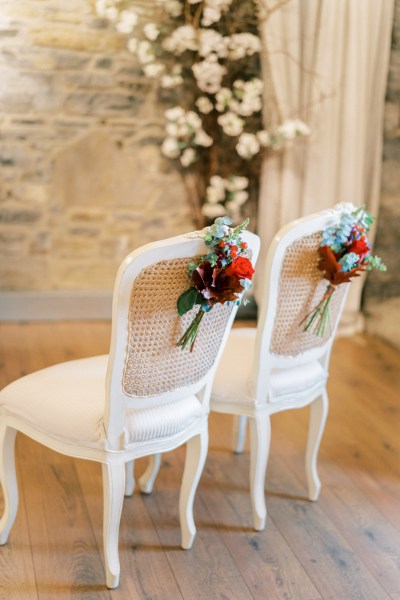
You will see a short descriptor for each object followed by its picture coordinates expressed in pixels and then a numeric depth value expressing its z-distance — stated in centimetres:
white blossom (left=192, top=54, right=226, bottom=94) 452
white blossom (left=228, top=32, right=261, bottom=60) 450
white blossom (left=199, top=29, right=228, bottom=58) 446
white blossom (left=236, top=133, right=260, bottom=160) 463
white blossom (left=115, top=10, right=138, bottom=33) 443
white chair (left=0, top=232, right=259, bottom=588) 219
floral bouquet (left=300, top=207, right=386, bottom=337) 260
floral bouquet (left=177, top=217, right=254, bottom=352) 221
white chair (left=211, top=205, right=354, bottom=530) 257
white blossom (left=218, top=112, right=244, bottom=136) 459
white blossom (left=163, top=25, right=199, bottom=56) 448
